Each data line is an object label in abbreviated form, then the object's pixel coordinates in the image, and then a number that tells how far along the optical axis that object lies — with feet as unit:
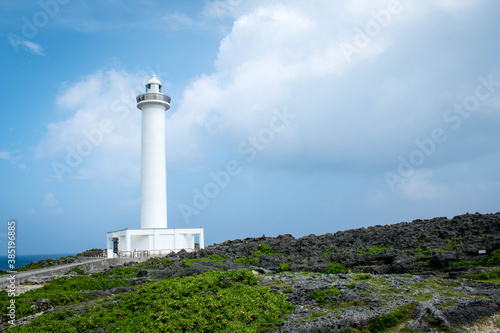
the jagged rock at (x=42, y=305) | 53.62
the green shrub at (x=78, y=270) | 100.25
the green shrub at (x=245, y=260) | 89.51
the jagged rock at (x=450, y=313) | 37.58
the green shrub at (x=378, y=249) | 84.01
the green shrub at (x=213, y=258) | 93.25
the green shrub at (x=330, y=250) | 93.92
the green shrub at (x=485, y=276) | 56.18
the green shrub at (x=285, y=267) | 74.38
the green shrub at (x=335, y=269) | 69.50
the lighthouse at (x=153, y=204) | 138.51
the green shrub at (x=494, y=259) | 64.88
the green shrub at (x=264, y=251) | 100.04
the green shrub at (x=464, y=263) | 66.44
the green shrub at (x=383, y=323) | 37.58
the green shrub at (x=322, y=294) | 44.87
